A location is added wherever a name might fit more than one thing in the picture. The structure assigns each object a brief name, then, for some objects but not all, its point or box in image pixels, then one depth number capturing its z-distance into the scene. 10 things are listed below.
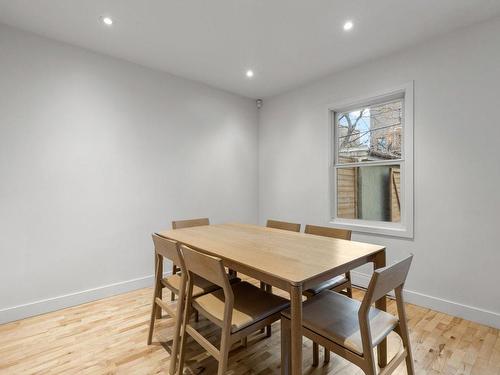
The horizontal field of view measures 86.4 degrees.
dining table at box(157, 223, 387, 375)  1.20
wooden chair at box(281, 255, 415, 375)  1.15
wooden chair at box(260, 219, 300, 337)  2.28
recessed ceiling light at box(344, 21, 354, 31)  2.27
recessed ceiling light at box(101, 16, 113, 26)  2.21
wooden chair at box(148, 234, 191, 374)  1.65
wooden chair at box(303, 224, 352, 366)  1.76
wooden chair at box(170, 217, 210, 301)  2.62
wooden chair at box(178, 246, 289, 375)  1.32
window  2.70
